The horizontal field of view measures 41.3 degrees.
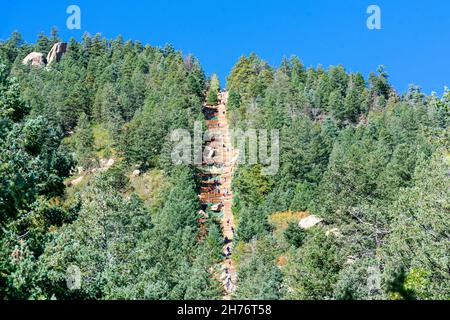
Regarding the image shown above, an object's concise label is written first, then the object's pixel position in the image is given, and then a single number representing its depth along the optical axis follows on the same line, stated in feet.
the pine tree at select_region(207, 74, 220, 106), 390.21
